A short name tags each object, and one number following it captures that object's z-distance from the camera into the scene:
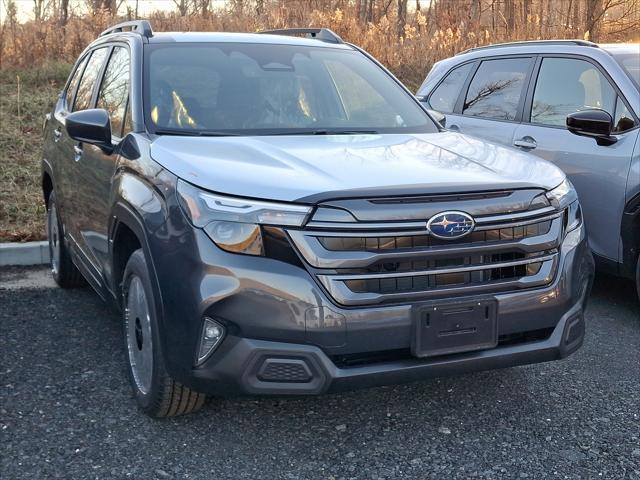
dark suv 2.83
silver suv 4.75
